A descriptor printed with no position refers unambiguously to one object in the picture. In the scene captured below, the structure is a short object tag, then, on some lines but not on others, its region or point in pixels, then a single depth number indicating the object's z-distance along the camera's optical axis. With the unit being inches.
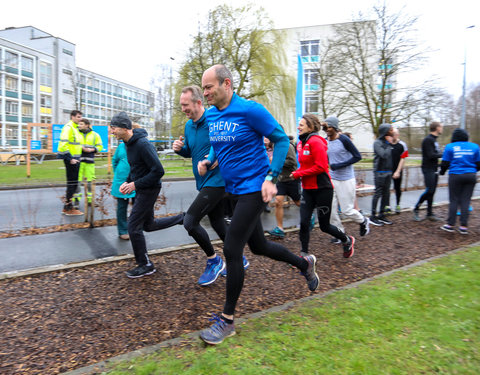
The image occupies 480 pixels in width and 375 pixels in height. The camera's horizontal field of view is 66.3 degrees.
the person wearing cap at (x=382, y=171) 303.9
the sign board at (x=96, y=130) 882.8
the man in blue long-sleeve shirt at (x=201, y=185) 153.4
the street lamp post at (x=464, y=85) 1218.6
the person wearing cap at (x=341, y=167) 229.0
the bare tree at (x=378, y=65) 906.7
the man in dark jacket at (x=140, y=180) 169.5
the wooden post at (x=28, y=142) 637.5
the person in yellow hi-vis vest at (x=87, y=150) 323.3
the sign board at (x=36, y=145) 991.6
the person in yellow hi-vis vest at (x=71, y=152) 311.9
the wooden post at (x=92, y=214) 267.4
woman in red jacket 185.5
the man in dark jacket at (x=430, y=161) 307.7
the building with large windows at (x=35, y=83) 2255.2
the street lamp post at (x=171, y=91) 1153.7
